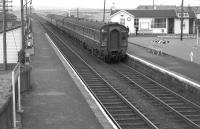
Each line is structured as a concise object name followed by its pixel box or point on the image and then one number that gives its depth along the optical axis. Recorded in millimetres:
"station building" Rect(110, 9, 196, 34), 60062
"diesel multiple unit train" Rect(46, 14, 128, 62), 28781
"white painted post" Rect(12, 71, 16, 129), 11742
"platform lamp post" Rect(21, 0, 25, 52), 26128
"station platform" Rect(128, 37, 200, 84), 22047
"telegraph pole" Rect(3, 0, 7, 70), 26716
